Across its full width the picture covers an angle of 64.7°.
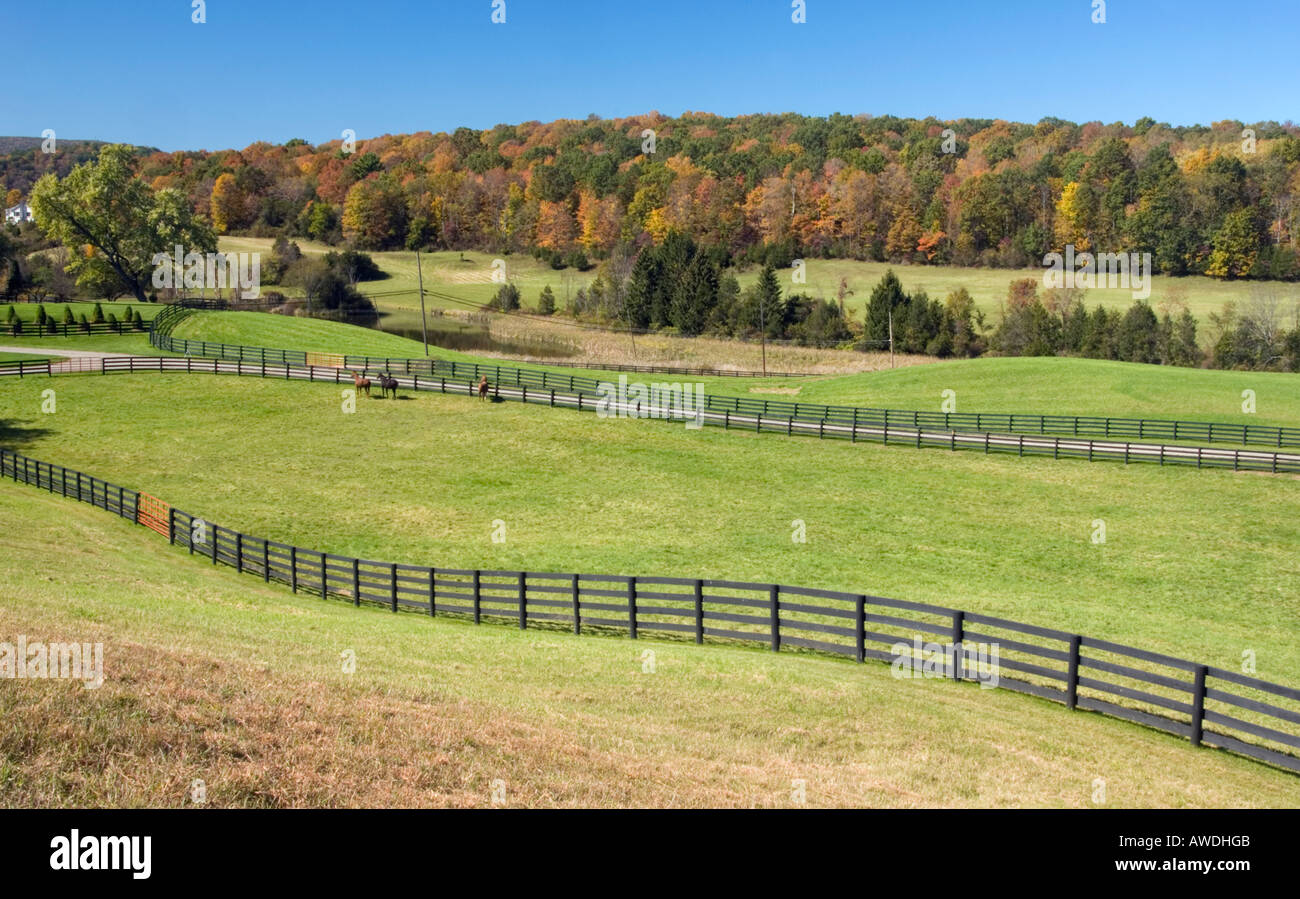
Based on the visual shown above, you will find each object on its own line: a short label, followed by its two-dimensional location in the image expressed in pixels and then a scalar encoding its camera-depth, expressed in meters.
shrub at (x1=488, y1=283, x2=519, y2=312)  132.62
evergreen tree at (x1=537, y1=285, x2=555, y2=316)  132.25
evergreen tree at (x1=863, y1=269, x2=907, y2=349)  105.00
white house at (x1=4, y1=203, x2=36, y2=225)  189.62
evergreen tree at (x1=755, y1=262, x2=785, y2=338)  109.75
